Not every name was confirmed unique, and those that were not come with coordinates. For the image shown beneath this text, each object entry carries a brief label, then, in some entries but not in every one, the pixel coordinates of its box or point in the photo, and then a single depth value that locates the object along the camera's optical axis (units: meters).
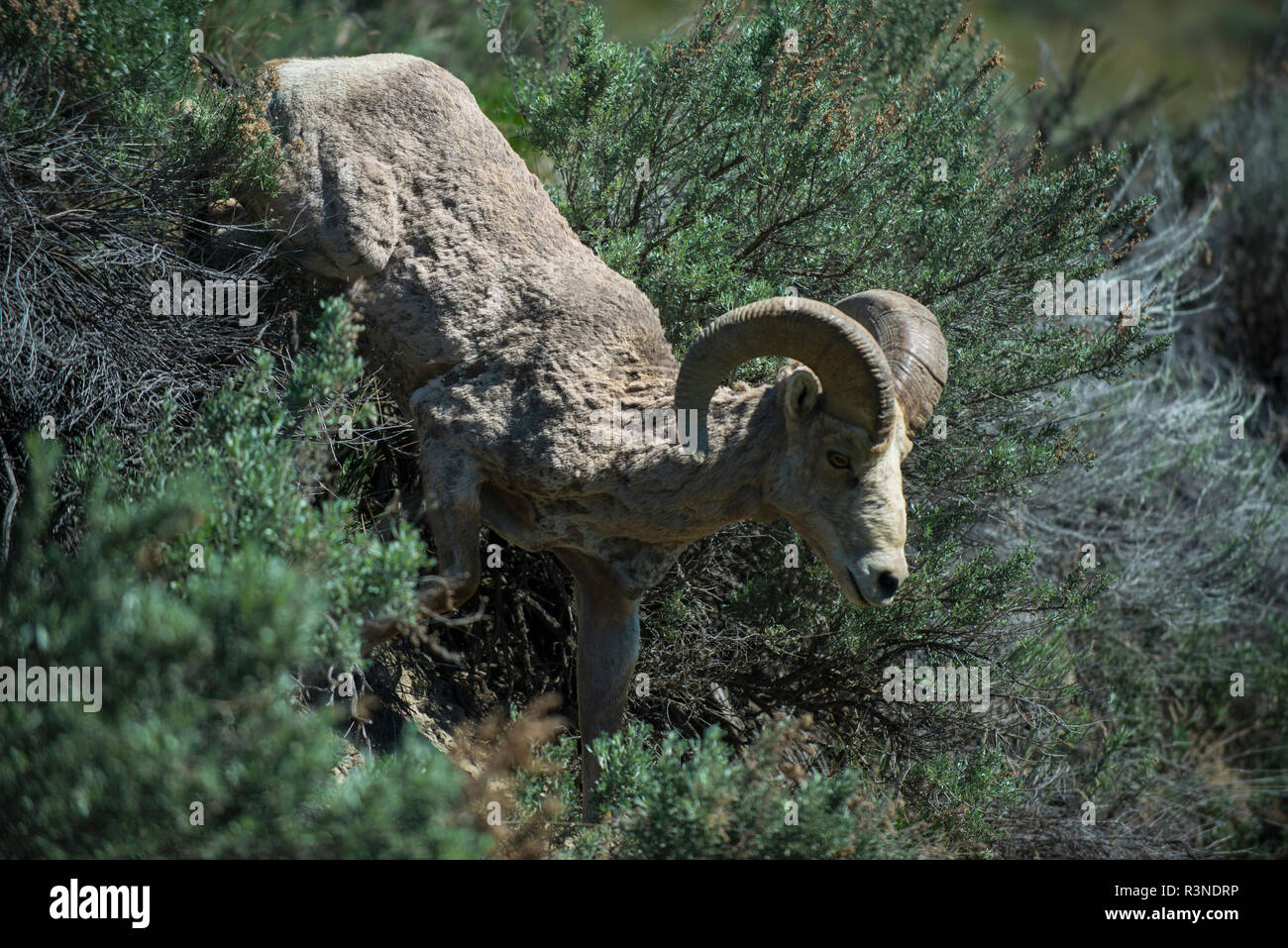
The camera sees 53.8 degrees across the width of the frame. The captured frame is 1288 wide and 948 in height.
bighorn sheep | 5.18
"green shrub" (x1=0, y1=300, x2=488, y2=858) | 4.05
